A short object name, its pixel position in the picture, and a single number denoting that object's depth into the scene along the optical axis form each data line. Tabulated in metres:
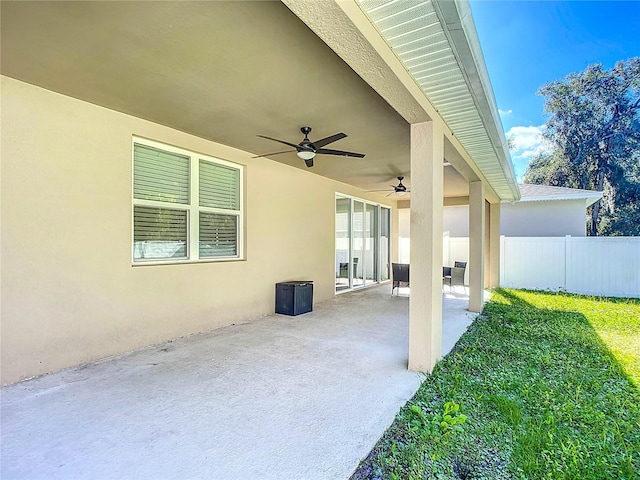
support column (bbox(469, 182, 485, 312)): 5.79
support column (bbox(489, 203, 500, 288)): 8.52
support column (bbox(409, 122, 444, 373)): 3.15
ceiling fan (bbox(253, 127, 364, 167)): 3.87
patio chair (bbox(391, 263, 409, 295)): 7.90
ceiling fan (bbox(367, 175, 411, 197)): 7.22
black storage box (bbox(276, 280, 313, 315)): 5.63
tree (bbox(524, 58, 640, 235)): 14.54
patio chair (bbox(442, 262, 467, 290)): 7.85
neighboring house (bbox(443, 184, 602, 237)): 10.16
